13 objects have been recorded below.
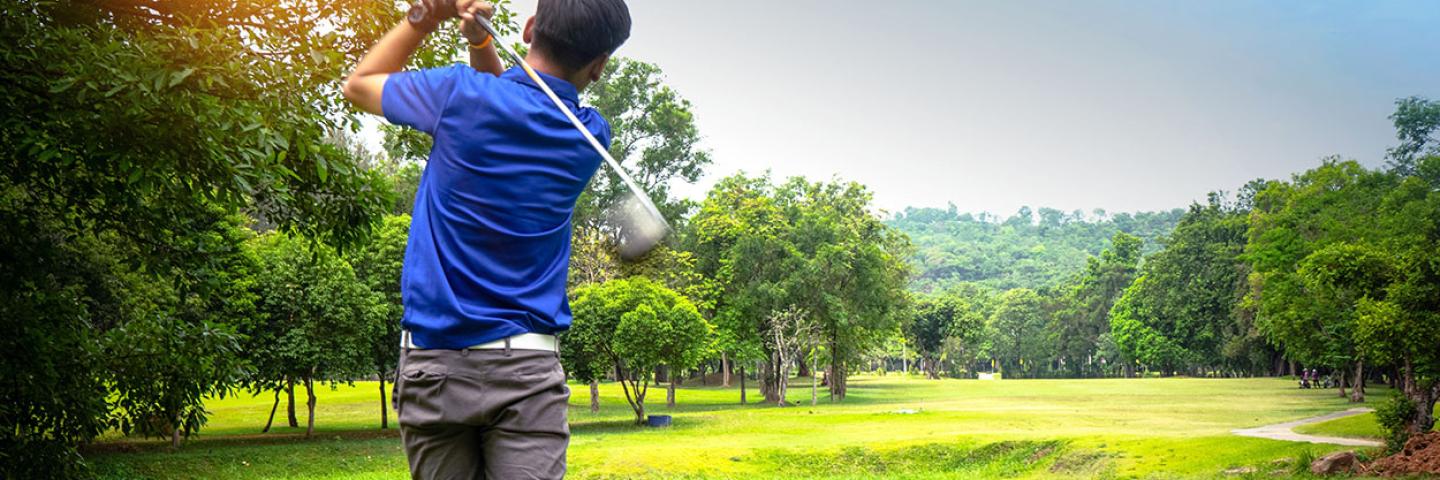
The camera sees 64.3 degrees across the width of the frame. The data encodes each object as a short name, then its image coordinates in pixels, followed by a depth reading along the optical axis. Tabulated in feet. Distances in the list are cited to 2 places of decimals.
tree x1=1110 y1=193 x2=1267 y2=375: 226.38
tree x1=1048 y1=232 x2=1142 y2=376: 333.42
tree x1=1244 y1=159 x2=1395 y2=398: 135.54
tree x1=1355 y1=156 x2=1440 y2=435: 68.95
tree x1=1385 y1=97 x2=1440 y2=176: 208.95
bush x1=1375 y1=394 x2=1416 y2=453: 68.78
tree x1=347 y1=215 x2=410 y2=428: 112.06
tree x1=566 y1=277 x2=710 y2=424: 120.47
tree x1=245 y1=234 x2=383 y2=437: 98.48
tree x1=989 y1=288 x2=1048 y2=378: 362.94
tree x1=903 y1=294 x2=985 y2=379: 304.71
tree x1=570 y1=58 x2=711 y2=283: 174.70
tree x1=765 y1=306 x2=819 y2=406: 167.42
